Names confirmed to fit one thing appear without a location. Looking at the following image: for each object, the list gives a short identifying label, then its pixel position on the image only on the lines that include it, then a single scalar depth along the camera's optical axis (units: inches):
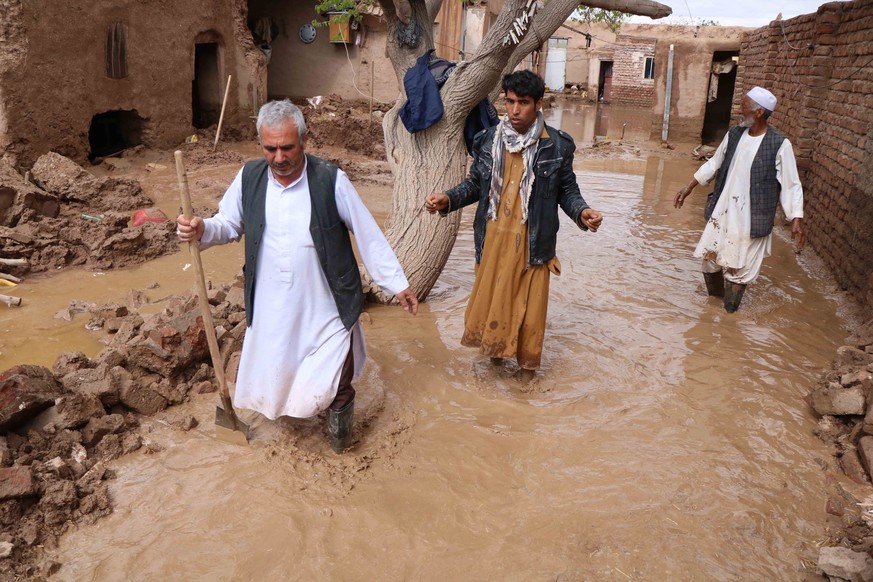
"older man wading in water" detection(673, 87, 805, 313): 215.8
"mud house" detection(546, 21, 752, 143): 605.3
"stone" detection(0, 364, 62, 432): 136.8
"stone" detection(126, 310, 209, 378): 166.9
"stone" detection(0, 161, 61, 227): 288.8
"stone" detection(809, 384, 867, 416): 160.2
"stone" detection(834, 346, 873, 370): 184.6
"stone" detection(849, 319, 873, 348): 195.9
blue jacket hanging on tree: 218.8
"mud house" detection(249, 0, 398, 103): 654.5
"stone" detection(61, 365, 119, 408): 152.9
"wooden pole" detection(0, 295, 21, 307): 225.3
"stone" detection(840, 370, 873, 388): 165.8
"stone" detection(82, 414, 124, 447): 143.6
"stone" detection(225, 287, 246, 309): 198.4
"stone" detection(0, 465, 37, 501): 120.6
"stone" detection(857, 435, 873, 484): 142.9
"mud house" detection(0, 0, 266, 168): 339.9
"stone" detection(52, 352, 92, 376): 164.4
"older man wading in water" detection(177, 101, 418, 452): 129.1
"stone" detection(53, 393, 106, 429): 143.3
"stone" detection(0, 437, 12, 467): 128.2
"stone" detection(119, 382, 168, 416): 156.3
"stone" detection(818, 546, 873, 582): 109.1
